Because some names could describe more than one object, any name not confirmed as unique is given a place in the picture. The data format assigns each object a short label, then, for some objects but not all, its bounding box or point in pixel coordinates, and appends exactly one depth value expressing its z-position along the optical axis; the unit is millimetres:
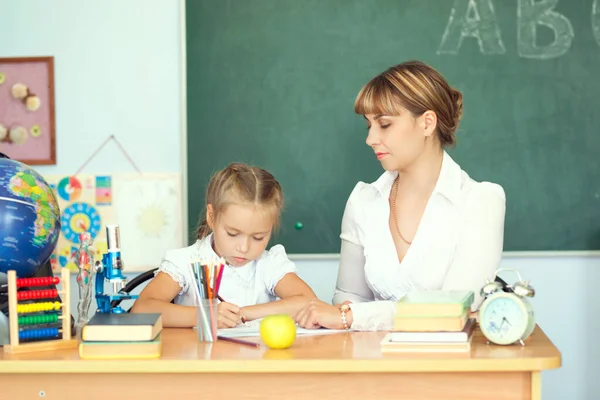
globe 3143
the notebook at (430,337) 2994
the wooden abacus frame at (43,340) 3042
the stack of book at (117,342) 2991
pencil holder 3148
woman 3677
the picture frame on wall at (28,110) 4849
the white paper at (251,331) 3240
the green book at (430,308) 3012
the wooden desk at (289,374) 2918
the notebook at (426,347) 2984
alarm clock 3023
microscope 3170
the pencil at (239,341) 3103
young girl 3559
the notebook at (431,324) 3006
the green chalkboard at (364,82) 4705
